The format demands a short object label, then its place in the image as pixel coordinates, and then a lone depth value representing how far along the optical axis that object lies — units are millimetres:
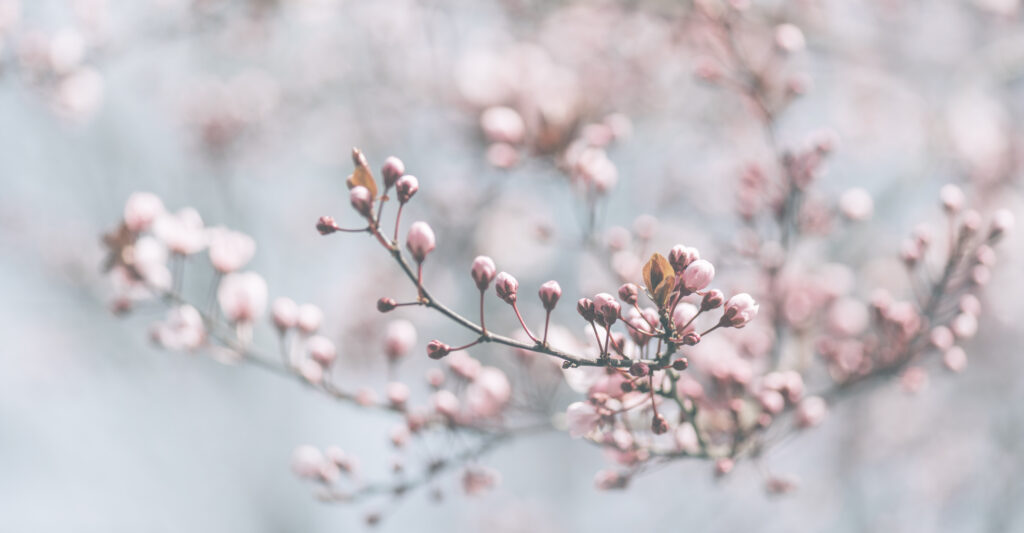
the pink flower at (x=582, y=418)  473
